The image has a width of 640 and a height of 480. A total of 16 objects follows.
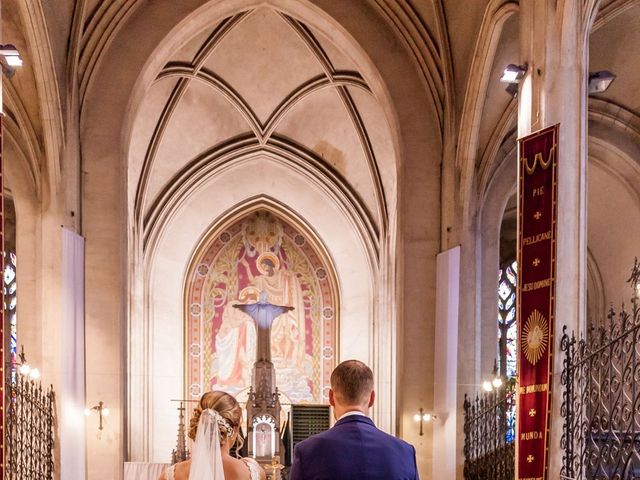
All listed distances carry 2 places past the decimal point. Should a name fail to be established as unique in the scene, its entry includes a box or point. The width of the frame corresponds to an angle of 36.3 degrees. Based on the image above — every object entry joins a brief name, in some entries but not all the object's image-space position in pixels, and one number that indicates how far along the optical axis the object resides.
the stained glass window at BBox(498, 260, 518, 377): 24.00
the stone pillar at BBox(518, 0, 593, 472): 9.64
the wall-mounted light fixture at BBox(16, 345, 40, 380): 12.17
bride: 4.60
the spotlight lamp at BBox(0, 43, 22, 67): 10.19
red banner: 9.53
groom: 3.24
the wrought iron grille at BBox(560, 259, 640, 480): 7.56
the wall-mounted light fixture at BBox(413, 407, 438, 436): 14.61
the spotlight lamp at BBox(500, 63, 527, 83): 10.59
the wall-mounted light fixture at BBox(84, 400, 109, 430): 14.08
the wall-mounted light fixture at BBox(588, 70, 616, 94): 11.05
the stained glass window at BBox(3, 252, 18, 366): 22.55
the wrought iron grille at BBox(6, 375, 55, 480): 12.12
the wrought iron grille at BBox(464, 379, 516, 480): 12.88
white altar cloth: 14.08
